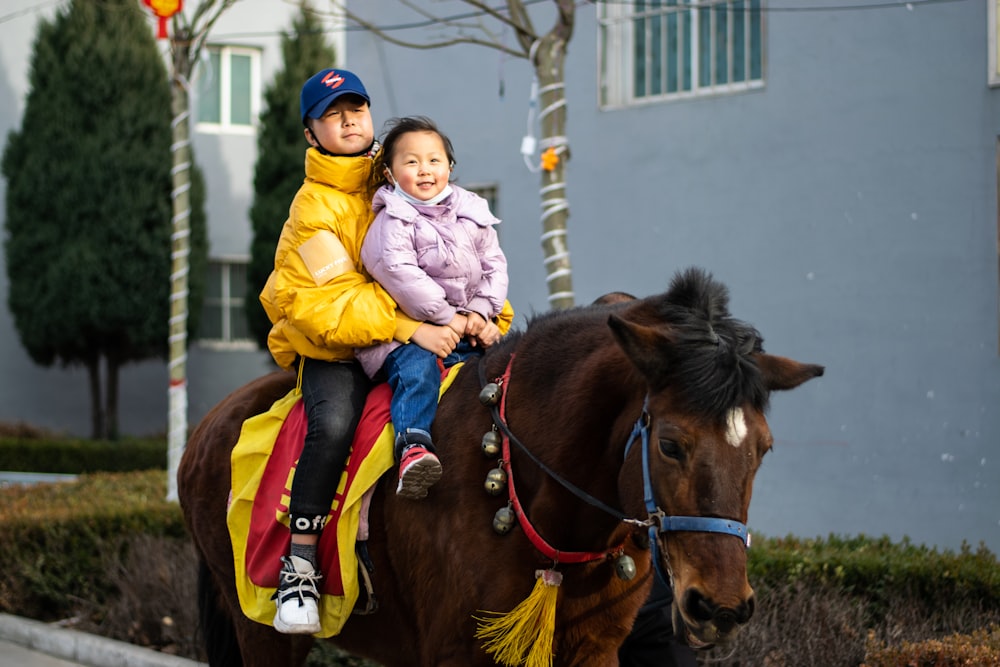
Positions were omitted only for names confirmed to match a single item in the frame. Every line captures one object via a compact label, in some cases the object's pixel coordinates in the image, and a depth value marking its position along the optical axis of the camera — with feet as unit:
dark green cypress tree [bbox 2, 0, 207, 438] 64.54
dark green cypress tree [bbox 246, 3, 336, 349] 65.72
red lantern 36.63
